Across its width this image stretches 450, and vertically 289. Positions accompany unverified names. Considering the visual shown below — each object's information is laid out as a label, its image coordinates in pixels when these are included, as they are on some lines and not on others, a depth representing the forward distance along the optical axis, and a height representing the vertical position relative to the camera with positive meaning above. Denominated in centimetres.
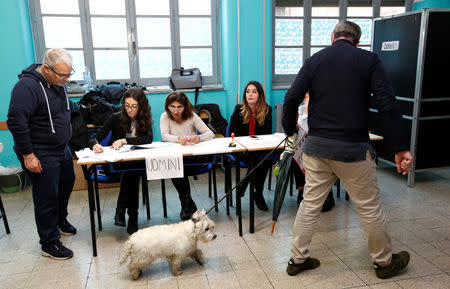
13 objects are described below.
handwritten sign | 259 -70
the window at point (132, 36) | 444 +39
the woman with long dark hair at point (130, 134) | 289 -55
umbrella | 263 -80
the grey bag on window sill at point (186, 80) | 456 -18
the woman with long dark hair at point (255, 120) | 334 -51
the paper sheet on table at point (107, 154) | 253 -62
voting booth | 366 -14
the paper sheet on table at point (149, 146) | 287 -62
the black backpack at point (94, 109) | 406 -45
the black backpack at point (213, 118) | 450 -64
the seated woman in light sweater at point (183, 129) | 310 -55
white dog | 221 -106
